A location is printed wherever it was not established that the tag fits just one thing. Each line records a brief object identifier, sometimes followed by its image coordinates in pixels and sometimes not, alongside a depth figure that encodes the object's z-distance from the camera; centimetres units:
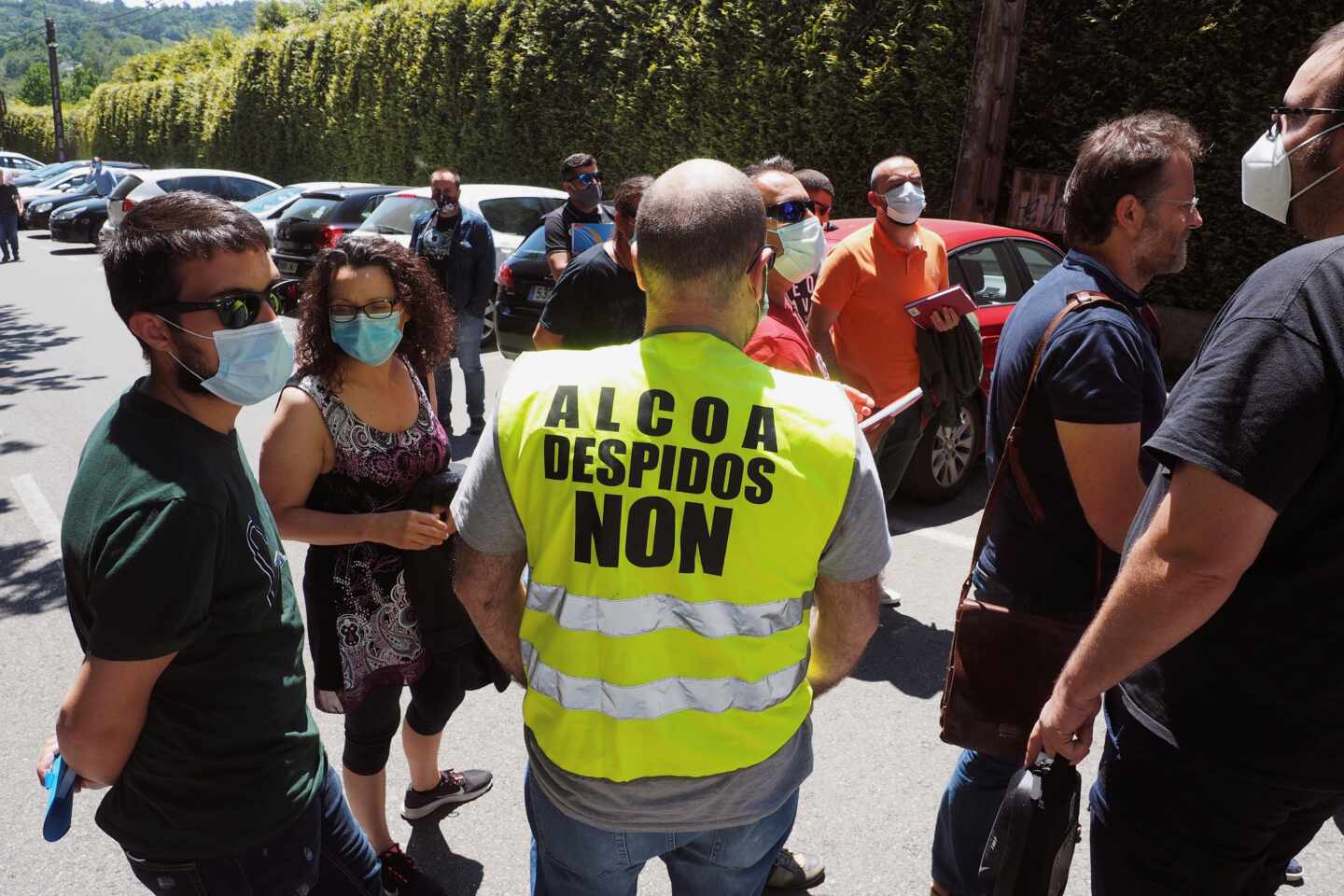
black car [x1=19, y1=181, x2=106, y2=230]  2198
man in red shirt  357
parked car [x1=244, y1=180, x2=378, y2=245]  1341
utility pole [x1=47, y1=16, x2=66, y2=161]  3775
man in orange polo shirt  442
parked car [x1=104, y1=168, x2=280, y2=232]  1697
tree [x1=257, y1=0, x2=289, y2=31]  3447
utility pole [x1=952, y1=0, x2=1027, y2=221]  864
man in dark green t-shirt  154
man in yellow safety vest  152
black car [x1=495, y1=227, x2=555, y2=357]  811
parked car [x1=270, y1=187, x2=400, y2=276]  1114
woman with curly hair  244
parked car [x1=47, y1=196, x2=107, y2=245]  1922
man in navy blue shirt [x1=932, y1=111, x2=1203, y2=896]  215
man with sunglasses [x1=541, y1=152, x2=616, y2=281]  657
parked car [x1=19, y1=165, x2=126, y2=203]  2280
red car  582
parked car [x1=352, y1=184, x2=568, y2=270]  1004
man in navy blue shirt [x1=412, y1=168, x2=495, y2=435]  707
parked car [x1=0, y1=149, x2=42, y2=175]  2917
